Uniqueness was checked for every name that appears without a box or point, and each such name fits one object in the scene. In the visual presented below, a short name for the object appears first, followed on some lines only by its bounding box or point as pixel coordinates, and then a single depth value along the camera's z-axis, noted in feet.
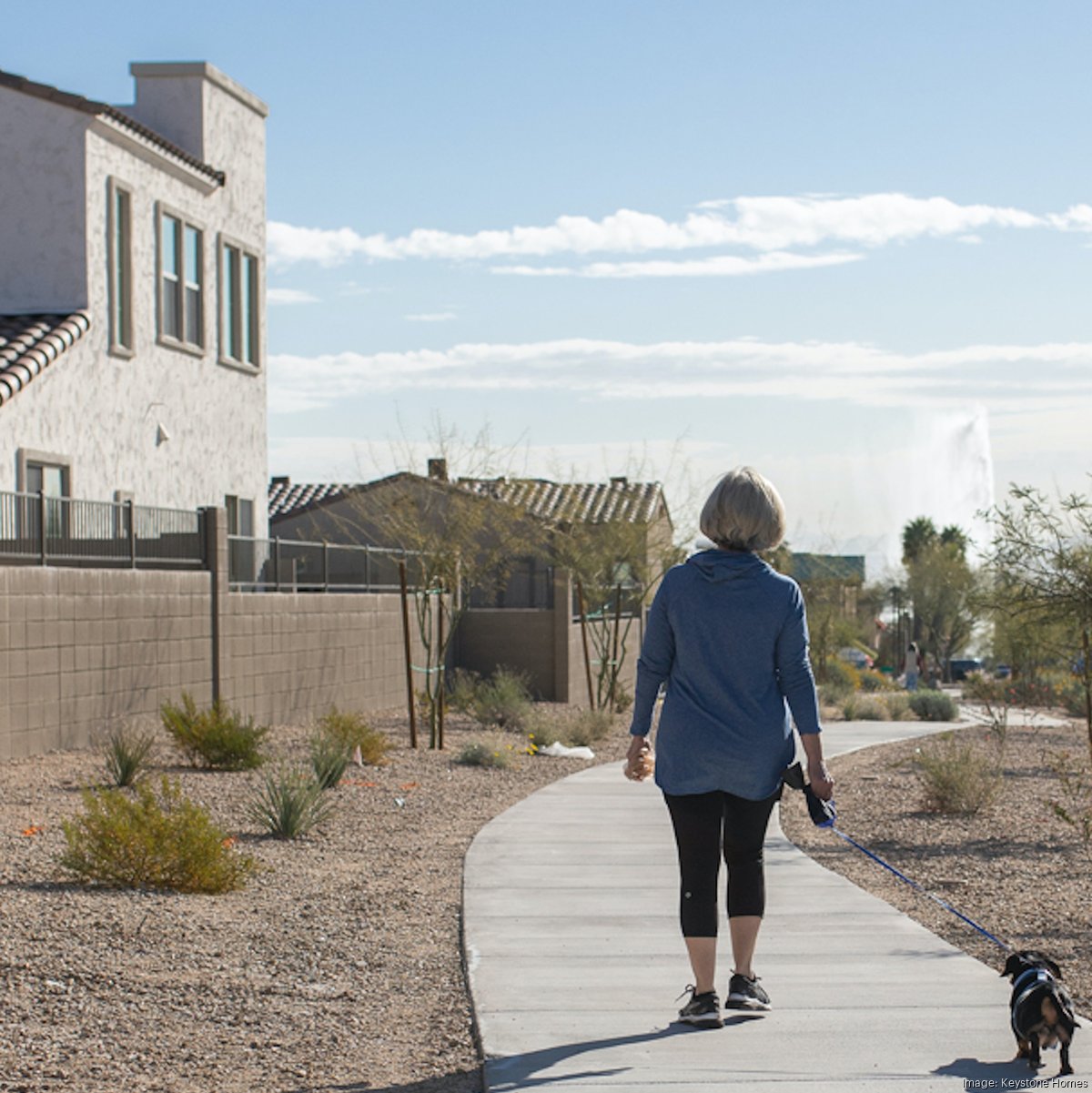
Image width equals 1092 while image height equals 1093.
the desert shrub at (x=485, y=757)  57.41
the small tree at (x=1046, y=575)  49.24
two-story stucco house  70.13
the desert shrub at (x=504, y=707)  74.23
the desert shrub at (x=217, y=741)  52.31
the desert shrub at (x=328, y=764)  46.75
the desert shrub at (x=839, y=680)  114.29
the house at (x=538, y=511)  79.30
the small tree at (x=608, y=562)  92.94
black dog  17.94
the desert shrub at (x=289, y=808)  38.09
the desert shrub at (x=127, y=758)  46.01
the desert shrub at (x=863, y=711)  95.25
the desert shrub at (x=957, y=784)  44.14
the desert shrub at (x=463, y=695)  81.97
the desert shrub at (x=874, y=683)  143.10
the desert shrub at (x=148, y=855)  30.40
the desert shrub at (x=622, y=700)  90.40
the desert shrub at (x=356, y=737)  55.62
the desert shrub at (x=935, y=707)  98.07
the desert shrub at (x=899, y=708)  98.22
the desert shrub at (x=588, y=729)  67.46
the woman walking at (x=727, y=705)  19.74
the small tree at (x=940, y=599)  255.91
